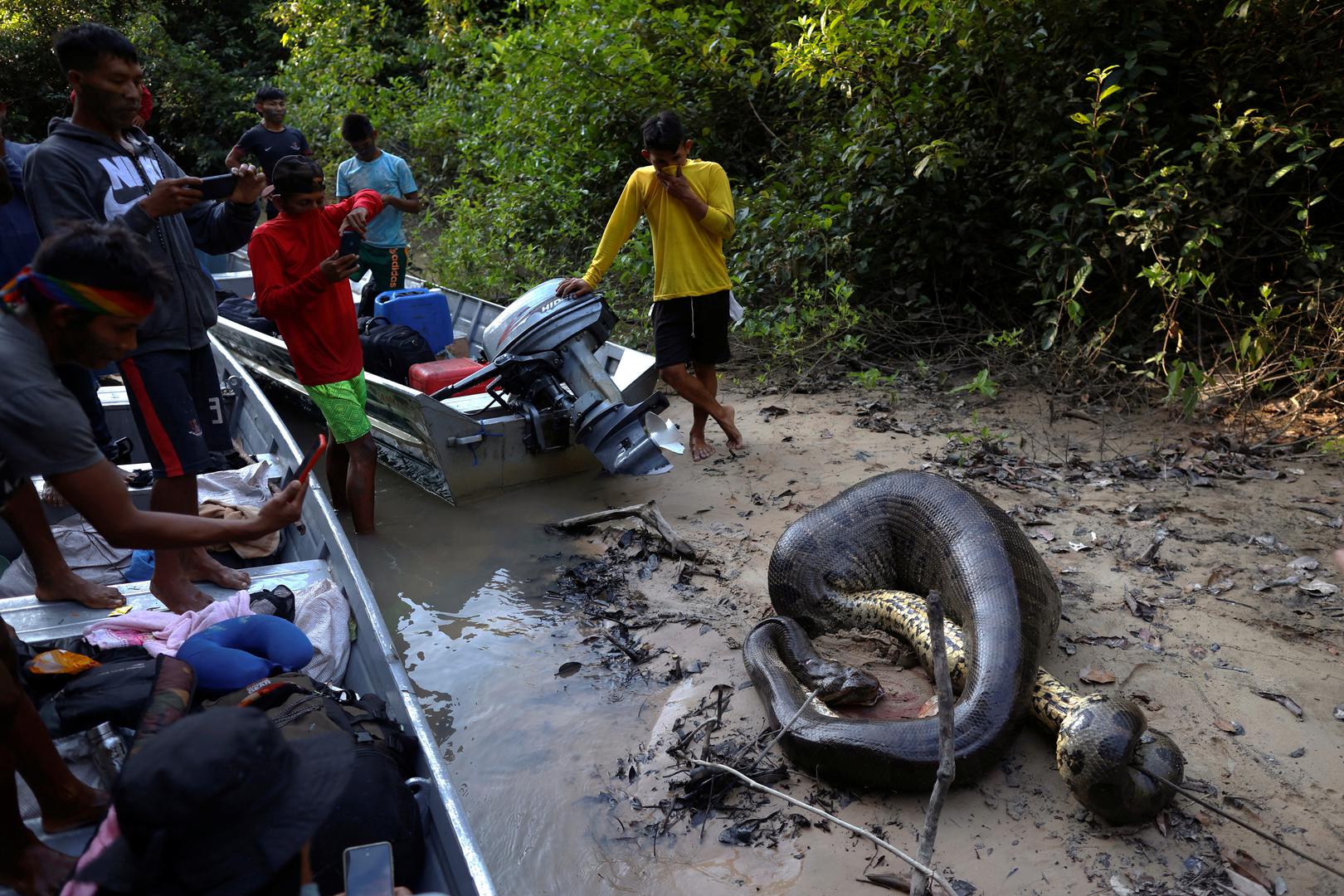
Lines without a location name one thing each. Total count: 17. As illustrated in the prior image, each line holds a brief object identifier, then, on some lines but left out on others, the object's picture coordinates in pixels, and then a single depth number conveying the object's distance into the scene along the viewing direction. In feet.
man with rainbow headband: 7.25
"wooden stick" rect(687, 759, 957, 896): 6.52
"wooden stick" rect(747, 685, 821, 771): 11.15
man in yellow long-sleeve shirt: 18.66
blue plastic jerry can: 23.40
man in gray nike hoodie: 11.32
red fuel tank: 21.03
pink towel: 10.57
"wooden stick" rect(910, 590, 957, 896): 6.45
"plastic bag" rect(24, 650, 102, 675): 9.53
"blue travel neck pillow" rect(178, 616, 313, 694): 9.76
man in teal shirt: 25.68
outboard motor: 18.01
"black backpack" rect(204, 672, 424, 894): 7.65
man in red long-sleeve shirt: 15.37
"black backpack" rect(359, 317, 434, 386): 21.99
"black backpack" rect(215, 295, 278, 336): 25.23
